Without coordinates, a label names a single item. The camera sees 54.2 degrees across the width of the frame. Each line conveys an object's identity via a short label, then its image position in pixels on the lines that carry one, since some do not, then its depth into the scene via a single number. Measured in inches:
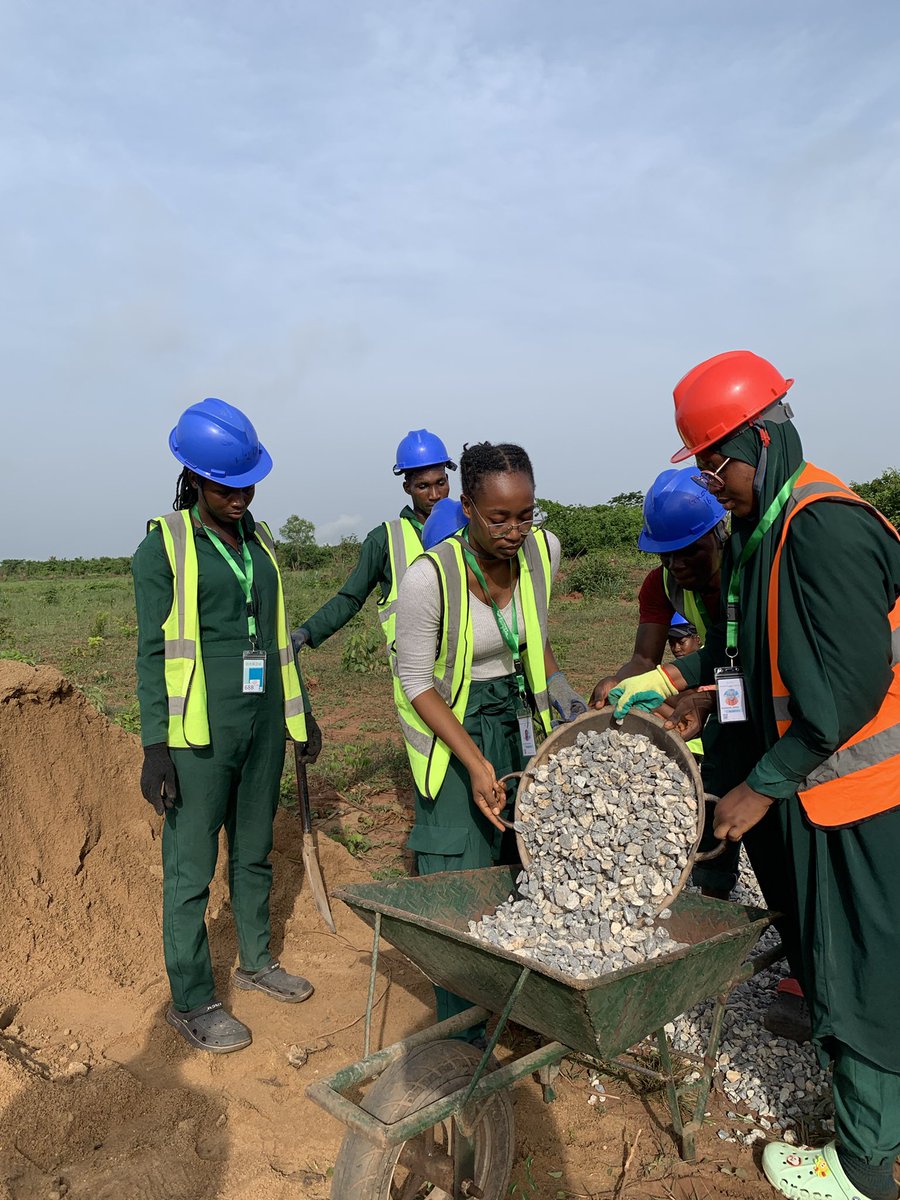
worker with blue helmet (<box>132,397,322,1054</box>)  132.6
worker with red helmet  89.8
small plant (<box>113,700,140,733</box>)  298.2
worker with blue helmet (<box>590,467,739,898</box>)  143.0
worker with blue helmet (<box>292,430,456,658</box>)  196.1
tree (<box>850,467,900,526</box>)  922.0
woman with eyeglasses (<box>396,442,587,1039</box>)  114.3
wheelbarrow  82.7
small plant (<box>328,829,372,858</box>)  215.6
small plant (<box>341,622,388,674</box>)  430.0
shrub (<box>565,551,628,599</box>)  828.6
